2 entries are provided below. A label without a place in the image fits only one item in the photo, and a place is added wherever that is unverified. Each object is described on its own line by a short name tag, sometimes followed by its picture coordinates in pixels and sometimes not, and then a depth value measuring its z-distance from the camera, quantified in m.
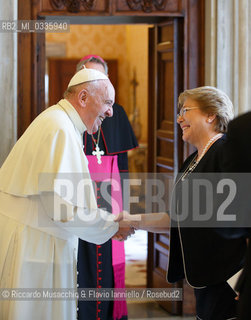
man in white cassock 3.02
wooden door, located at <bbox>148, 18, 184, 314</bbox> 5.45
